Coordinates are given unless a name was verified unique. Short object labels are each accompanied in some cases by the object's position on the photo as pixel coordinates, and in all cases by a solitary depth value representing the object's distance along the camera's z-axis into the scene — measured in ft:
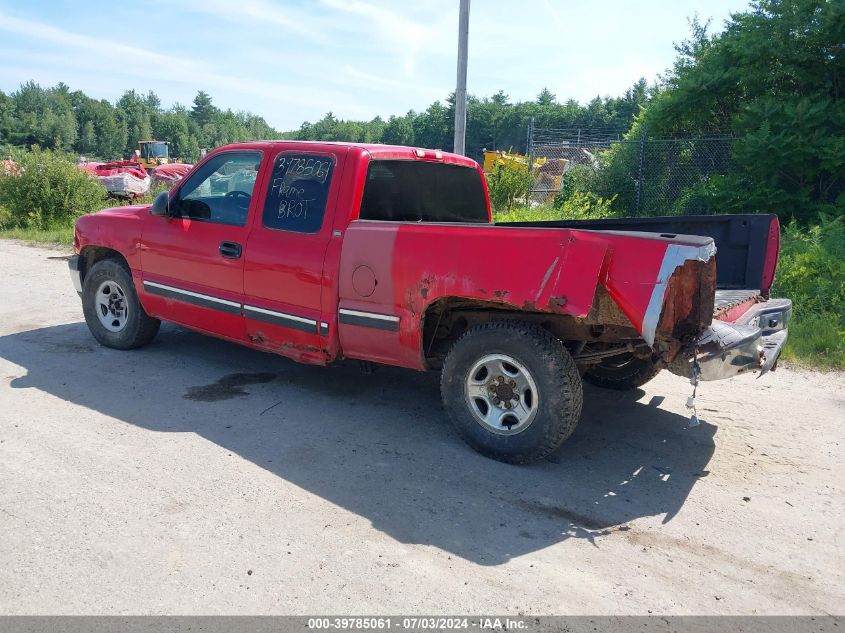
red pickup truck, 12.40
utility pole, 32.68
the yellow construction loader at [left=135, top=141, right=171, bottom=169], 156.01
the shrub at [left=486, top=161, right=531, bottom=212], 48.88
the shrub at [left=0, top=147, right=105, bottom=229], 52.85
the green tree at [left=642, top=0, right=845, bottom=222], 37.09
